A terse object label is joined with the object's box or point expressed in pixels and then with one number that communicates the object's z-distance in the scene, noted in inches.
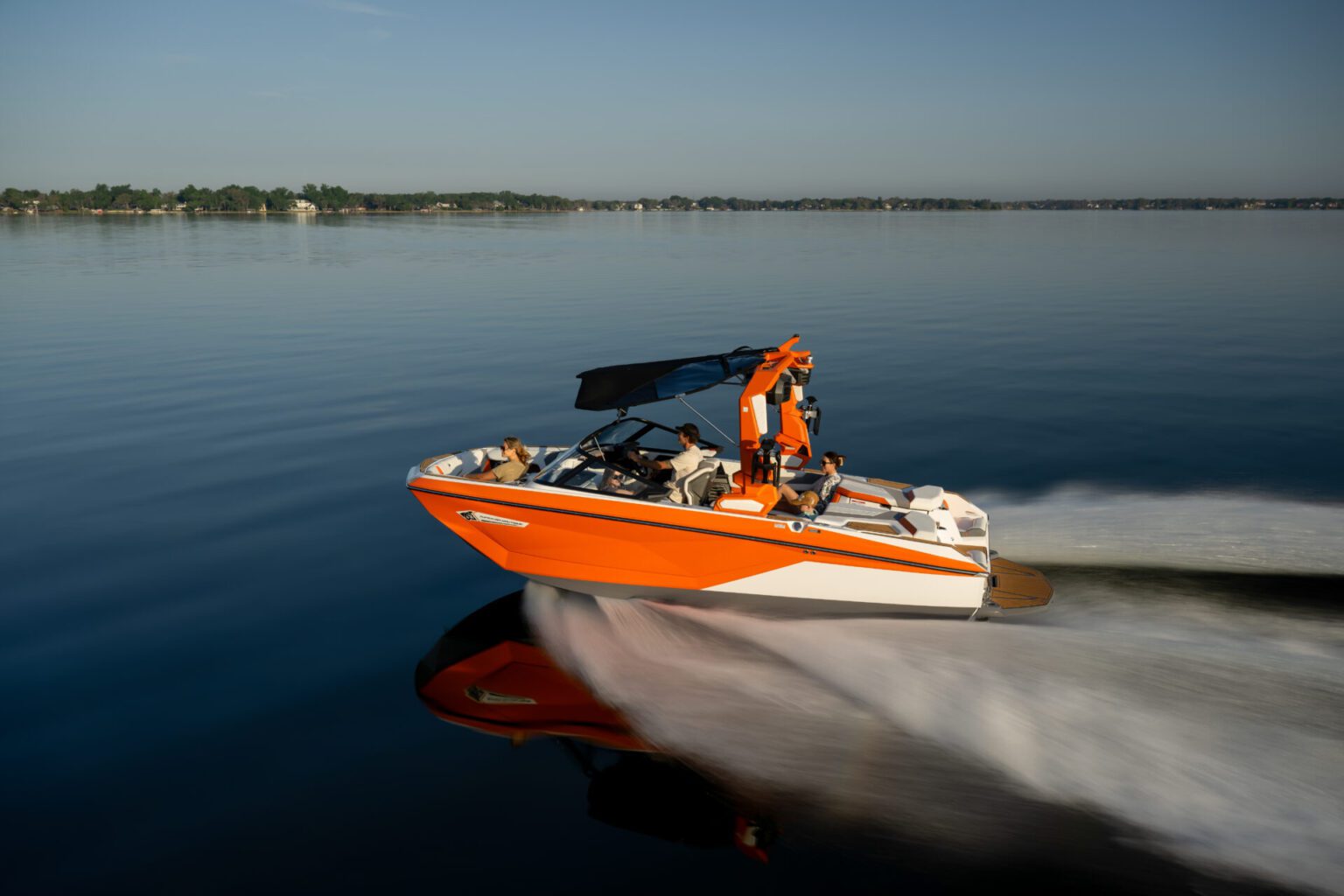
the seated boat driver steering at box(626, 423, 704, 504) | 414.0
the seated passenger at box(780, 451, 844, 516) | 422.3
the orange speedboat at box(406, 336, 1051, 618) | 380.8
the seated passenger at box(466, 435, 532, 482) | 432.1
